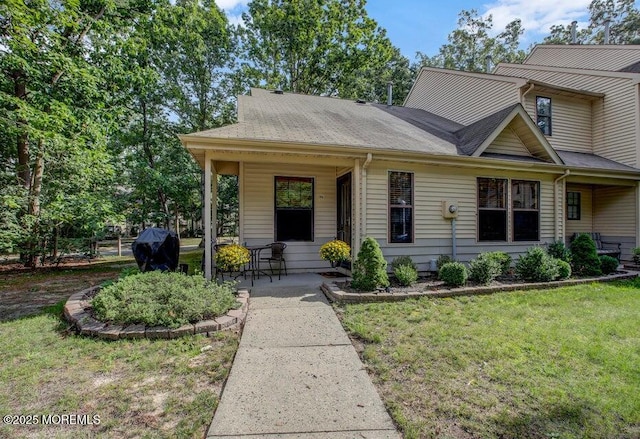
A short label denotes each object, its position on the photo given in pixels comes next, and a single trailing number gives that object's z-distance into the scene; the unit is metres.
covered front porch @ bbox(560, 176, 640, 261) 9.85
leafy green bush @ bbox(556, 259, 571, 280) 6.74
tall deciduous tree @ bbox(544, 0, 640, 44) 24.62
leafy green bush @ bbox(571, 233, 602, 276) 7.29
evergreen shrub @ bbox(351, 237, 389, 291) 5.57
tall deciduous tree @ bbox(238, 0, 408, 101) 18.53
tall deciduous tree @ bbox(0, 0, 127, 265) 7.87
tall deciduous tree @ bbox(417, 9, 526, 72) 26.45
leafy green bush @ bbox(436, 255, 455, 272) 6.89
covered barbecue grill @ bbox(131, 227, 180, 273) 6.15
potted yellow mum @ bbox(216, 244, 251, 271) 5.93
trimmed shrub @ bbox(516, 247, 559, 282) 6.53
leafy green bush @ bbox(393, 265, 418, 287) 5.93
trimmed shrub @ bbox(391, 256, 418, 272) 6.40
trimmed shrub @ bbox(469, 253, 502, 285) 6.21
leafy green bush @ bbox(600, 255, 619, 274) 7.50
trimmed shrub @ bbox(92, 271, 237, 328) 3.92
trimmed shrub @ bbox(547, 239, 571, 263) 7.51
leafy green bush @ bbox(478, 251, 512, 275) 6.54
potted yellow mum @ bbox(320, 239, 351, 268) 6.62
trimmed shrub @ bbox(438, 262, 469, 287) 5.91
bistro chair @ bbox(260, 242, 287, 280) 7.07
